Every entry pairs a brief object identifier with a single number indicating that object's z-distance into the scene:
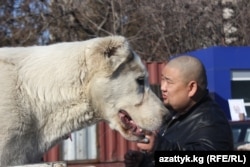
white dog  5.06
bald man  4.73
